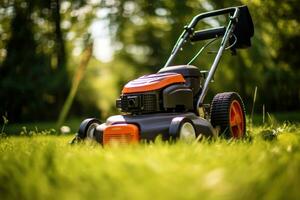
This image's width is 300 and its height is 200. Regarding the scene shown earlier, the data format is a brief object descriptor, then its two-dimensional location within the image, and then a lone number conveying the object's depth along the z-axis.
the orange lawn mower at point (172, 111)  3.68
